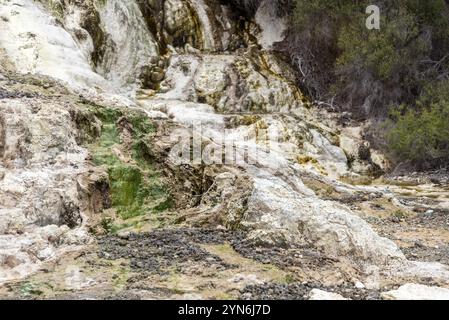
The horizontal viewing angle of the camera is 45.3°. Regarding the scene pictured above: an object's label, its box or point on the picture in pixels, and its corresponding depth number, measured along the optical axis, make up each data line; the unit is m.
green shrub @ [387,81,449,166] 19.38
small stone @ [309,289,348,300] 6.40
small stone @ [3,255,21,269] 7.44
